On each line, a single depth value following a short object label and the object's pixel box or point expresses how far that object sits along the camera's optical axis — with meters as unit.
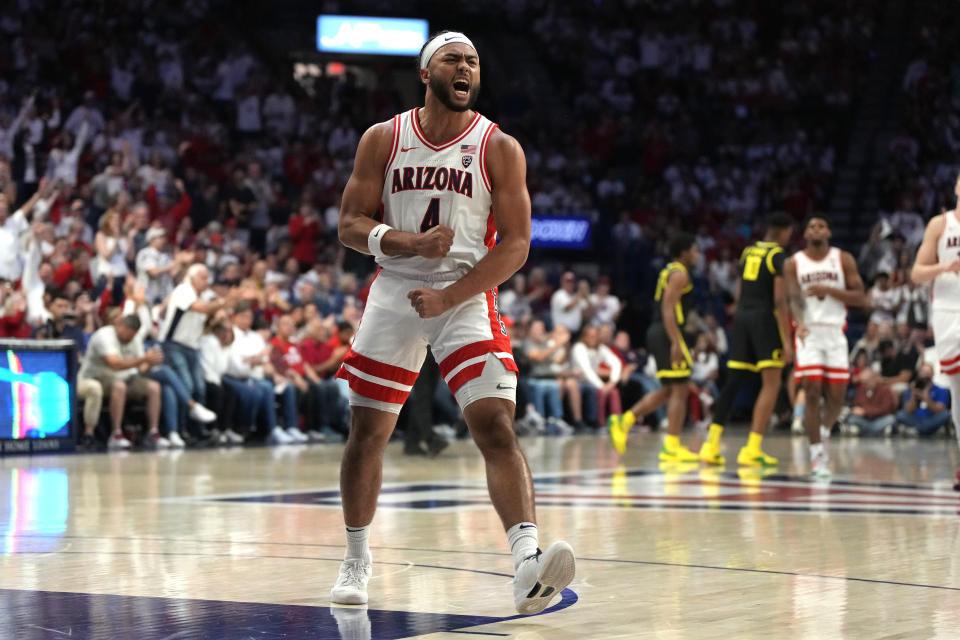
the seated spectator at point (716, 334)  20.53
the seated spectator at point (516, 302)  20.09
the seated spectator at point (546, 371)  18.19
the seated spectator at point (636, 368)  19.42
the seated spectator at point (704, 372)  19.44
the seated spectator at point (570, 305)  19.95
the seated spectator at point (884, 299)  20.06
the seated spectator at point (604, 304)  20.28
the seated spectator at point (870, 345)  18.92
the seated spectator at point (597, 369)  18.66
